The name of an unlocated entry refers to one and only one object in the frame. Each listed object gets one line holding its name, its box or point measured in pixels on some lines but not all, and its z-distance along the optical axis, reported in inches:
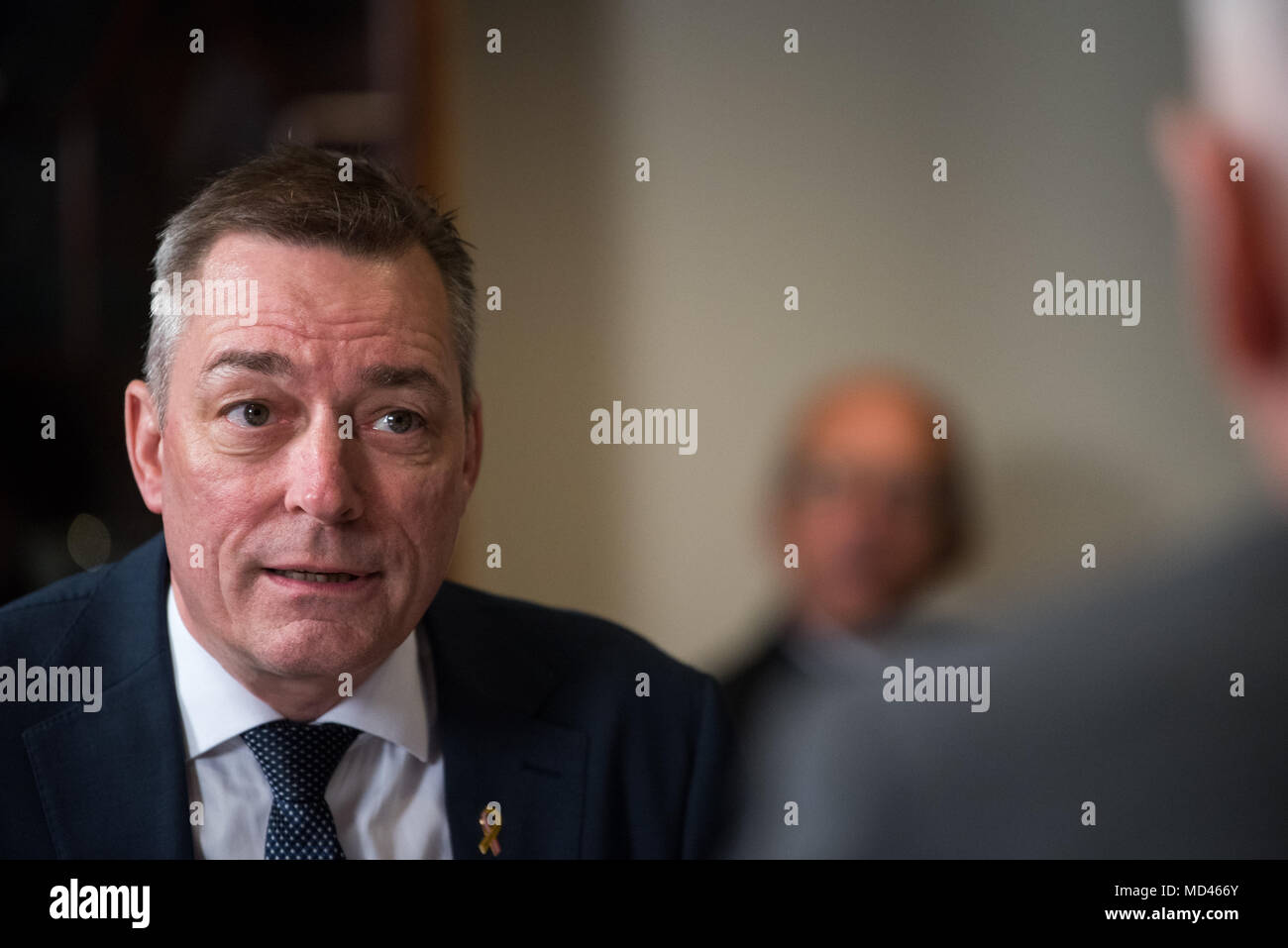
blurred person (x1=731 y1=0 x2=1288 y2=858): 17.3
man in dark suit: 48.0
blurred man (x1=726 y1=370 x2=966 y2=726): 55.5
